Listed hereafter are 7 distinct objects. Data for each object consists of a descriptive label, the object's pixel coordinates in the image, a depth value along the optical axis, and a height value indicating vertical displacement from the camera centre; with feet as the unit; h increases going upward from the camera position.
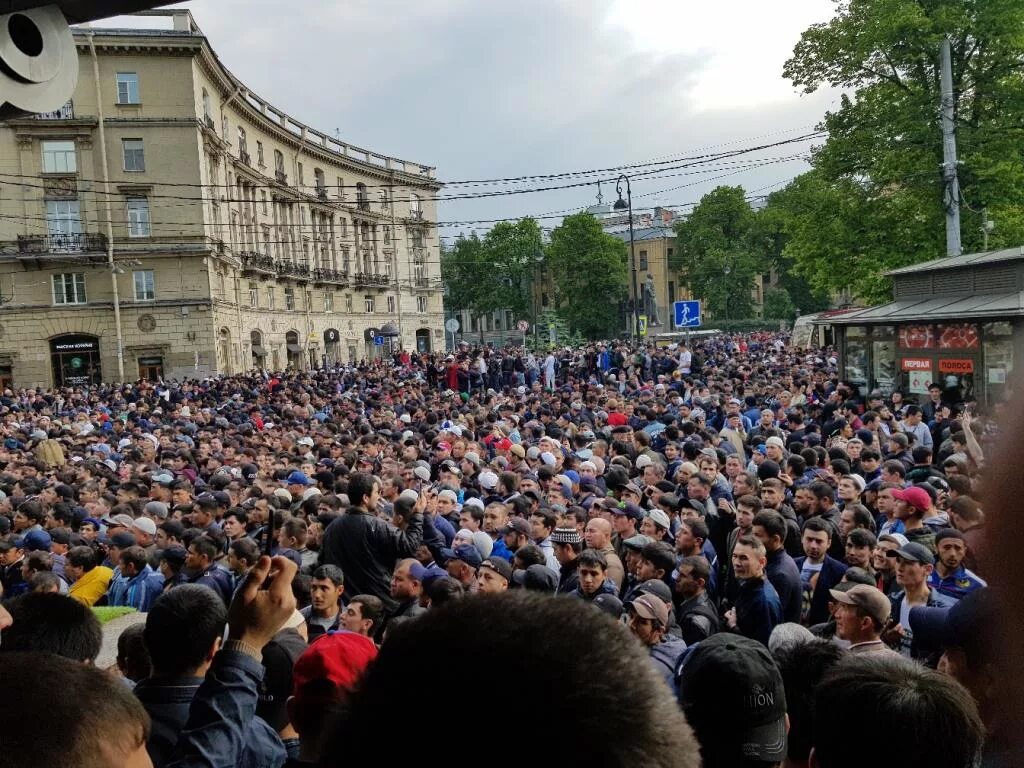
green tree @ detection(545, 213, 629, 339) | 257.96 +18.67
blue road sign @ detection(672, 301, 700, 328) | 66.74 +1.47
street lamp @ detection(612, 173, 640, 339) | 103.83 +16.00
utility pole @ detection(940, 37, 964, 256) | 65.87 +12.97
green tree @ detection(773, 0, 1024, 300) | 75.15 +16.86
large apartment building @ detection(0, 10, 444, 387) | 138.21 +23.08
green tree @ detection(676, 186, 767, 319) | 244.83 +23.26
